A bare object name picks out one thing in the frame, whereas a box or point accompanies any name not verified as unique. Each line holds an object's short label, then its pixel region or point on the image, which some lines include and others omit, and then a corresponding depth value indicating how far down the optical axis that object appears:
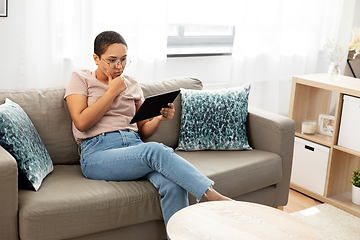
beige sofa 1.56
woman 1.73
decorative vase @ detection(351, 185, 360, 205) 2.60
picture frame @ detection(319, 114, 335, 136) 2.80
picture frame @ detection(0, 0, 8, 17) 2.15
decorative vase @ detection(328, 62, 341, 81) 2.72
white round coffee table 1.34
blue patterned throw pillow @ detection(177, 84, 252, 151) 2.32
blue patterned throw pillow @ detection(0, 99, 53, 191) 1.67
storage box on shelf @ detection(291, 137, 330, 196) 2.72
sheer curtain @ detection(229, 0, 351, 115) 3.11
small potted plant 2.59
